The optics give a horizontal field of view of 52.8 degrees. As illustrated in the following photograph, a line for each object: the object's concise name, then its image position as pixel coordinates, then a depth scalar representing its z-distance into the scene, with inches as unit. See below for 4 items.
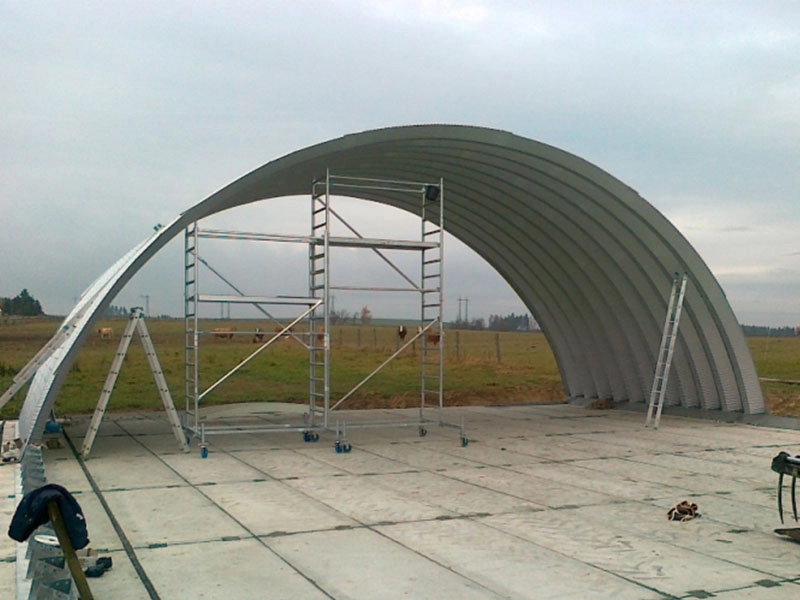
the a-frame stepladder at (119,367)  438.6
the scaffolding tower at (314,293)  479.6
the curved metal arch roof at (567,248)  513.7
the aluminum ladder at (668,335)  599.5
